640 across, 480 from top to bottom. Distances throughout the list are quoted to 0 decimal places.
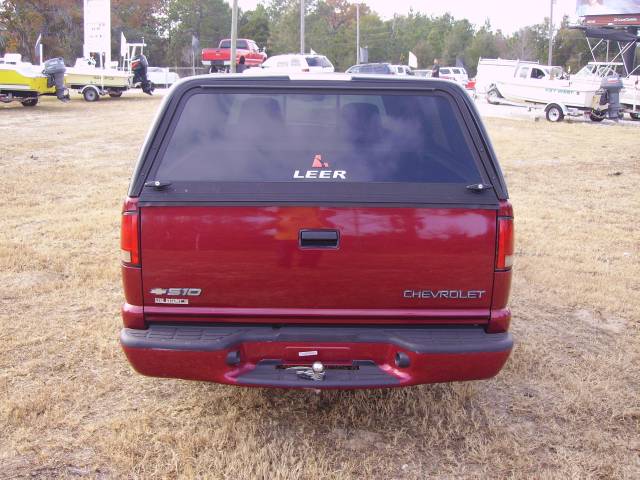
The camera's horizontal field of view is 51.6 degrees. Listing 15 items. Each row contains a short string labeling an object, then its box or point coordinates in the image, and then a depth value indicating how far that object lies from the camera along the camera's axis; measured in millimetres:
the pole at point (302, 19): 38303
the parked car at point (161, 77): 44875
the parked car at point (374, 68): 28344
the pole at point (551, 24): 48953
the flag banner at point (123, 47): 35250
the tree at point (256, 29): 81500
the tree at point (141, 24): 70062
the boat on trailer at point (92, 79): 29797
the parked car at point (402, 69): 40366
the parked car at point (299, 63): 32219
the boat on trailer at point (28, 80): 23812
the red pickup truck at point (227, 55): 42312
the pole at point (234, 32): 25005
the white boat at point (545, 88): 23469
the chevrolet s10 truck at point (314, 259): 3127
